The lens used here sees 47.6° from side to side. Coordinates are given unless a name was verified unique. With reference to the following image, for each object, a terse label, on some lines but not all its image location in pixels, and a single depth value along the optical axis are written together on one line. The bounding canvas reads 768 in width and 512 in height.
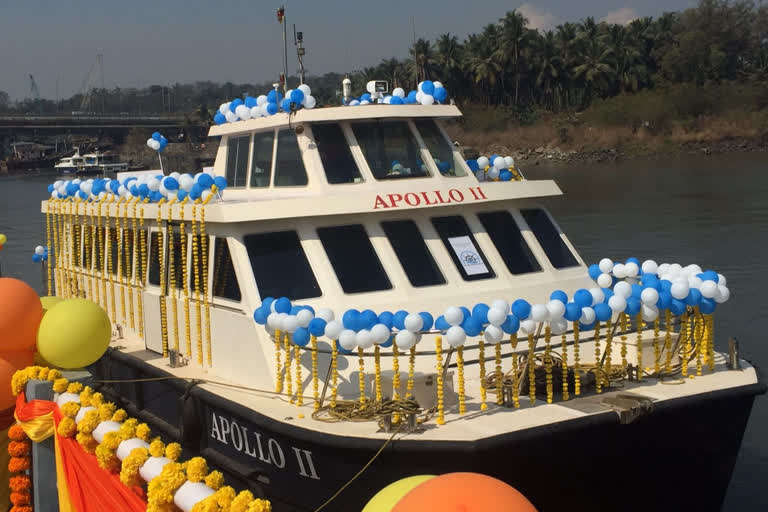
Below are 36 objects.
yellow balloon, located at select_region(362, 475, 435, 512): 3.73
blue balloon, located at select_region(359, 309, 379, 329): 6.23
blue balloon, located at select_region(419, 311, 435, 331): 6.28
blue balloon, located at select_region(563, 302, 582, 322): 6.42
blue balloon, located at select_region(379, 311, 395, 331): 6.27
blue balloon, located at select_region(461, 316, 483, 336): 6.22
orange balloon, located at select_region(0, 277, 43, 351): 7.32
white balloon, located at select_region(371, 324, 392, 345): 6.12
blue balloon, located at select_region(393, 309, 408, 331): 6.22
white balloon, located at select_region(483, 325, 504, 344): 6.18
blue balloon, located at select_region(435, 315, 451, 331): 6.27
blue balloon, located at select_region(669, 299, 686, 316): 6.98
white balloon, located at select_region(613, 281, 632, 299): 6.75
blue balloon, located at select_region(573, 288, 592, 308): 6.54
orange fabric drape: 5.60
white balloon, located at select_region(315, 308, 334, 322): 6.44
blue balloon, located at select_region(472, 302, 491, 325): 6.22
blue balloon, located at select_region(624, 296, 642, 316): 6.75
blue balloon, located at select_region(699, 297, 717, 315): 7.12
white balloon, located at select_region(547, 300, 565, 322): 6.33
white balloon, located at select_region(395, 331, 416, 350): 6.12
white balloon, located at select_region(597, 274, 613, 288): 7.79
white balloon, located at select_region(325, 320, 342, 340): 6.29
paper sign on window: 8.09
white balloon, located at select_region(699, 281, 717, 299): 7.05
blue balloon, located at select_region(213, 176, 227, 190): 8.61
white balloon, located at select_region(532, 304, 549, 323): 6.30
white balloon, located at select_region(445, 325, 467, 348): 6.14
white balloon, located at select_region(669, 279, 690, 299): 6.92
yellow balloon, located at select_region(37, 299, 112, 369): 7.31
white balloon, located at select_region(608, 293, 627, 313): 6.63
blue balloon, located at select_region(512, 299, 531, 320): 6.27
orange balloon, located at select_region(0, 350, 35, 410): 7.38
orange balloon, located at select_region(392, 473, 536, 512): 3.31
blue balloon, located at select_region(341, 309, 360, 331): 6.26
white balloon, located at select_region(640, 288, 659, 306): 6.78
